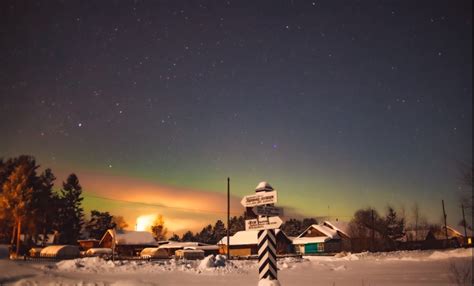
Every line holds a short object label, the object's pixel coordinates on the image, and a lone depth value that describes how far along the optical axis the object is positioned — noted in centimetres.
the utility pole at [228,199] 4816
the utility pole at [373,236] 7009
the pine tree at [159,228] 12412
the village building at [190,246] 8071
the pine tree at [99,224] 9488
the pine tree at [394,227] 7886
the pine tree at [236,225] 11541
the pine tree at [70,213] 8406
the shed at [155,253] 6478
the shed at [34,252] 5591
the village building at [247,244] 7375
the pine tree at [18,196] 5006
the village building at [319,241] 7969
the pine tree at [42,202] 5300
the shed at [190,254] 5878
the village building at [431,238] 7719
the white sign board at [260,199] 1077
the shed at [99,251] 6856
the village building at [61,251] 5384
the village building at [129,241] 7550
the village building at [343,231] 7794
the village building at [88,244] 8588
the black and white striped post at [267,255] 1058
